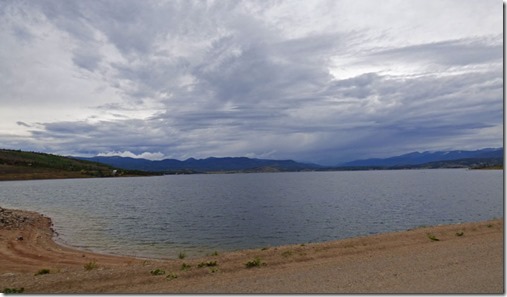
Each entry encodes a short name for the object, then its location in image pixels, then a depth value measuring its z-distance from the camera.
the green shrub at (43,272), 15.82
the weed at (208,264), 15.49
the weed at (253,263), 15.36
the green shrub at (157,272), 14.27
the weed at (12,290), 12.35
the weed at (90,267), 16.64
